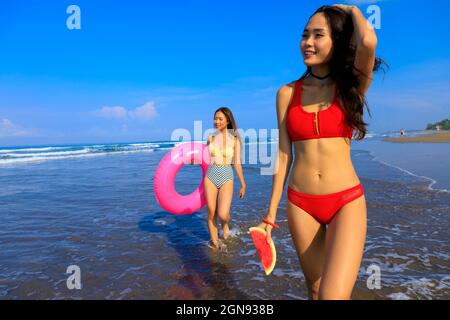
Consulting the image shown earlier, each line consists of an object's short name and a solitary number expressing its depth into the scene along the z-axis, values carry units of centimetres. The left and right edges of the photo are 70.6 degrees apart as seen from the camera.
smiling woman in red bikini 197
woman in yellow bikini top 506
